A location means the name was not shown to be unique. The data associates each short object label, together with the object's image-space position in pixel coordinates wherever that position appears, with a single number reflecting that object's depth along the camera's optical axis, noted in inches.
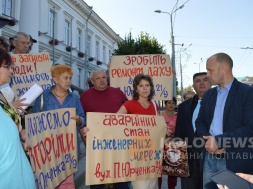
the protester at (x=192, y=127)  104.4
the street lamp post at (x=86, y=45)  756.2
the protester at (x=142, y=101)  95.7
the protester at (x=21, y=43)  118.3
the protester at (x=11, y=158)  48.9
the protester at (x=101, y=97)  112.6
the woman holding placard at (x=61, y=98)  95.1
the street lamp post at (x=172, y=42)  541.4
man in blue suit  76.4
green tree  759.3
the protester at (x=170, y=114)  137.5
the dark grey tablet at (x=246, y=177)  40.5
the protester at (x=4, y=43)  95.9
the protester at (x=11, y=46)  123.0
